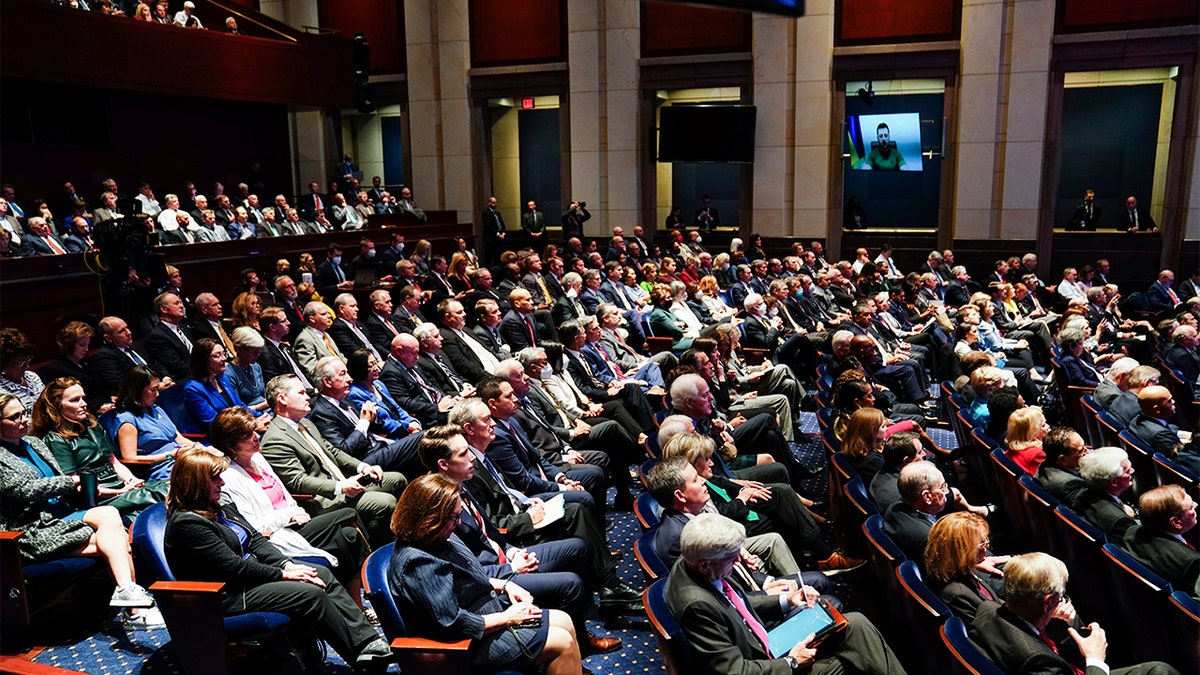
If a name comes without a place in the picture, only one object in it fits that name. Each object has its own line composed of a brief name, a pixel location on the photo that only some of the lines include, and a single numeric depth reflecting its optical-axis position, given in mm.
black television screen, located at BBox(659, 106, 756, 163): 13938
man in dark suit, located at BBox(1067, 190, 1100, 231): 13820
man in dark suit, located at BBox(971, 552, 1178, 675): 2639
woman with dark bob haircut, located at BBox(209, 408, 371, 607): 3486
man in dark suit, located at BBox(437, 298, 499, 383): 6434
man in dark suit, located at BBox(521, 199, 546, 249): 14867
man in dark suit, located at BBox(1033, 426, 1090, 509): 3930
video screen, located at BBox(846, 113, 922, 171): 13906
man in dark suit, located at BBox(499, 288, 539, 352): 7230
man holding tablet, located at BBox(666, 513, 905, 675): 2594
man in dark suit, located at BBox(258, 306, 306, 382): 5820
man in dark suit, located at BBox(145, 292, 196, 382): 6078
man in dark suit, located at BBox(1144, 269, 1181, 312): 10492
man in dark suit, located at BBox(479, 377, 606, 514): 4234
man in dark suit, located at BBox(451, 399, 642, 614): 3854
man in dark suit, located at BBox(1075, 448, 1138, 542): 3674
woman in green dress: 3930
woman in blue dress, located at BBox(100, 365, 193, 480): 4305
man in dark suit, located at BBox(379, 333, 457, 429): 5406
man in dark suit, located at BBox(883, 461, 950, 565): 3422
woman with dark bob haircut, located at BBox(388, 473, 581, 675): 2697
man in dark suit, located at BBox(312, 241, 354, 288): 9719
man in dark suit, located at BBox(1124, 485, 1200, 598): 3318
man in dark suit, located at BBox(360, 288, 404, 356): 6871
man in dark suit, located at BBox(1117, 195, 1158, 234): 13172
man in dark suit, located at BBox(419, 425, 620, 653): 3288
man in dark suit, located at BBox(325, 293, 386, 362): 6500
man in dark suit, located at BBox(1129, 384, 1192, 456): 5004
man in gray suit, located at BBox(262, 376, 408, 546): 3918
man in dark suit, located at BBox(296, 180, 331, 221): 12859
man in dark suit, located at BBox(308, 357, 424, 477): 4422
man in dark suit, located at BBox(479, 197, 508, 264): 14773
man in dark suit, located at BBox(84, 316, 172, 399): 5465
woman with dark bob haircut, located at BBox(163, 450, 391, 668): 2975
